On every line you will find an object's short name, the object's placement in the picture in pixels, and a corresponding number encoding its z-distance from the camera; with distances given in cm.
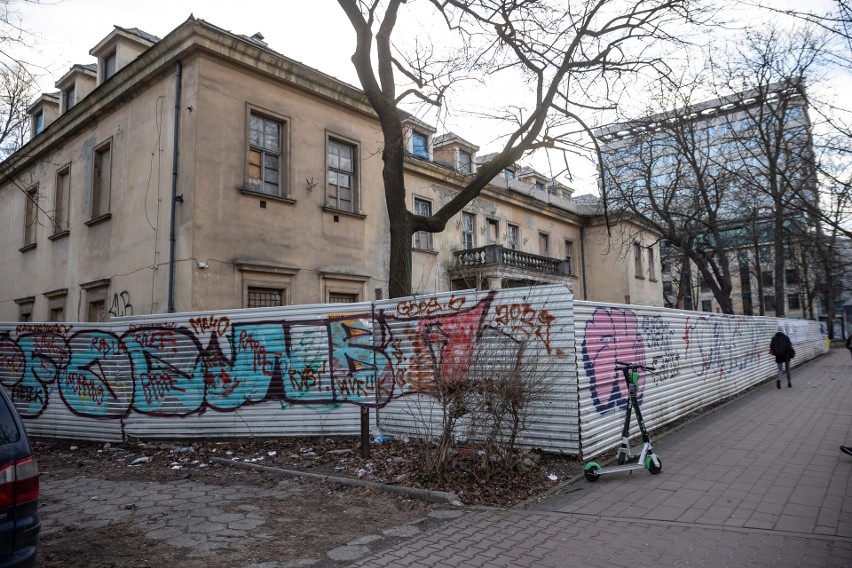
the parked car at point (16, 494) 308
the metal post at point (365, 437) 758
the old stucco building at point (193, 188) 1334
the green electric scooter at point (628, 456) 649
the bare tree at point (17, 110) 887
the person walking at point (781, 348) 1574
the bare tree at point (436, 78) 1118
